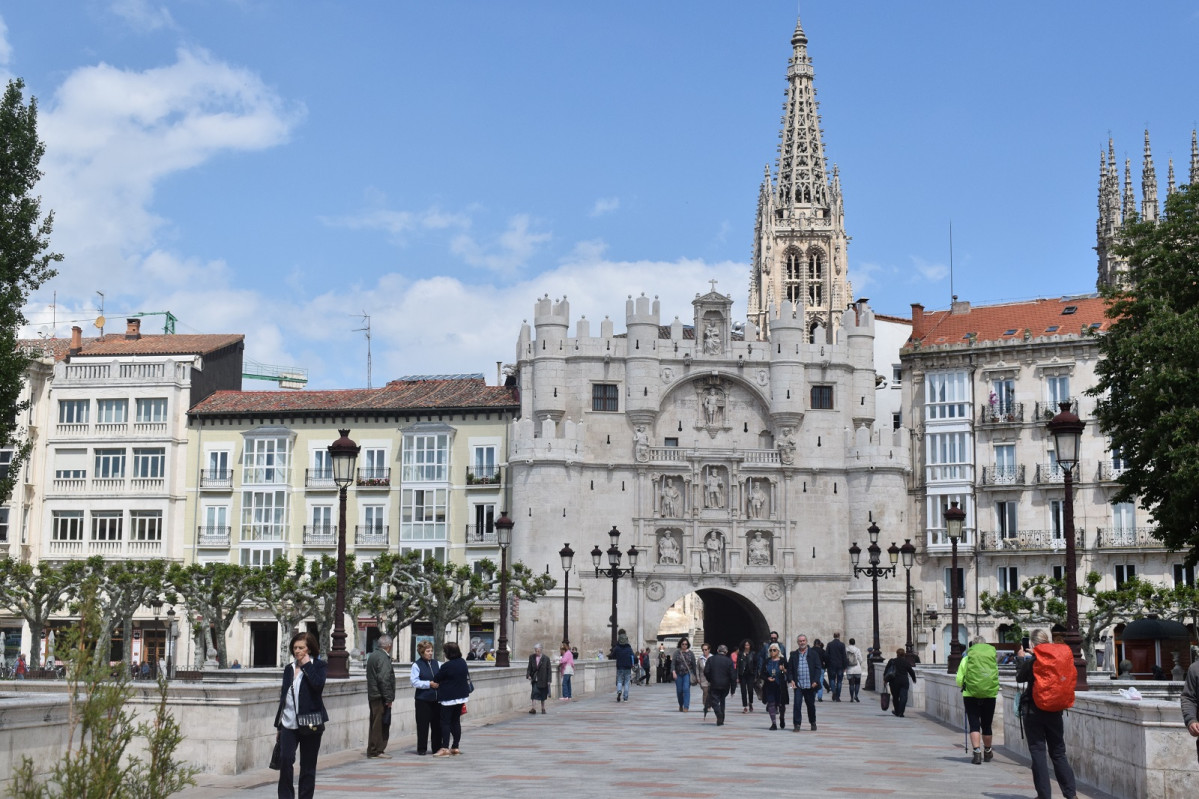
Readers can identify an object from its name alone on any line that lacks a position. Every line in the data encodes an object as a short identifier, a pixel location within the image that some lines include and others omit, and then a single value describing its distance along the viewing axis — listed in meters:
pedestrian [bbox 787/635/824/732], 26.70
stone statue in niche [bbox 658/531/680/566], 70.12
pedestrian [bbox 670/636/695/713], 33.78
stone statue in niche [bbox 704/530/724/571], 70.25
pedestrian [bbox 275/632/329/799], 14.41
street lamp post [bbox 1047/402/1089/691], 21.06
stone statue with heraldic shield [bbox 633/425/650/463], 70.38
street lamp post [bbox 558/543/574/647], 50.28
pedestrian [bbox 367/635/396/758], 20.27
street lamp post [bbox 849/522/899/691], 46.22
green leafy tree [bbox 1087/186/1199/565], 32.75
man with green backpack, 19.23
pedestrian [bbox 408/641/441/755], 20.95
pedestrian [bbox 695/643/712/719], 29.59
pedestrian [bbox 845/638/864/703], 39.50
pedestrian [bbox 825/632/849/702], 39.87
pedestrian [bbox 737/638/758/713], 34.09
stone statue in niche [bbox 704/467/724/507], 70.75
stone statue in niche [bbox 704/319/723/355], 72.31
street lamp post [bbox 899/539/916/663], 46.31
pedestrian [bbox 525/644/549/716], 32.12
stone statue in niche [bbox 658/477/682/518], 70.50
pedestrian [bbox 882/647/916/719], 33.31
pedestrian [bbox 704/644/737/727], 28.39
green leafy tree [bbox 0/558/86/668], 56.19
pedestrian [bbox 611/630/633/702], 37.97
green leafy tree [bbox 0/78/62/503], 33.47
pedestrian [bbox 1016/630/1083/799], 14.87
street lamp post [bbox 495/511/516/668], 39.04
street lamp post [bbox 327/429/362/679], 22.67
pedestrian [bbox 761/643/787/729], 27.27
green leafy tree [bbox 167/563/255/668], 57.28
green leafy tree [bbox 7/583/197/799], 10.15
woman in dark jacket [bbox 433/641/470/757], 20.89
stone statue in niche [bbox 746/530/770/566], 70.62
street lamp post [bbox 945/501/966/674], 36.32
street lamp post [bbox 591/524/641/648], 53.81
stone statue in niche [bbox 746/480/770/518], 71.00
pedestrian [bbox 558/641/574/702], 40.34
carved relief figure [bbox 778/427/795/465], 71.25
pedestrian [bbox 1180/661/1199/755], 12.31
